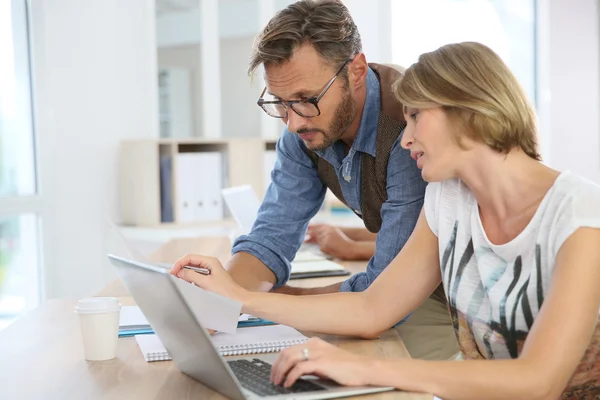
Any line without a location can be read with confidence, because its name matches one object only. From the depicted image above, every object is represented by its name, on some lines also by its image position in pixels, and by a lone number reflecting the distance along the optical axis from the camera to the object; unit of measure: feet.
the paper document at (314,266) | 6.50
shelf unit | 12.28
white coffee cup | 3.88
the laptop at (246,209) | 7.61
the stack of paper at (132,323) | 4.43
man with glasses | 5.00
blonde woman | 3.35
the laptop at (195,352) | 3.00
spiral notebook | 3.95
